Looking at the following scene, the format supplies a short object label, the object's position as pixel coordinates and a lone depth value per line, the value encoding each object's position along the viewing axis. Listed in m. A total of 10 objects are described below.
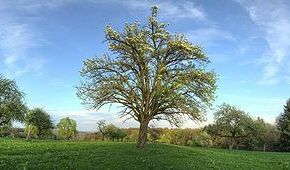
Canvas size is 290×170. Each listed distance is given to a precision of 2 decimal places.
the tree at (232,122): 46.41
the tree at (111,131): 61.50
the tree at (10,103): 27.72
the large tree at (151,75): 21.45
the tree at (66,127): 57.60
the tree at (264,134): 47.84
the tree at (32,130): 50.07
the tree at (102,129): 60.87
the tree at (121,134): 62.13
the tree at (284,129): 53.49
